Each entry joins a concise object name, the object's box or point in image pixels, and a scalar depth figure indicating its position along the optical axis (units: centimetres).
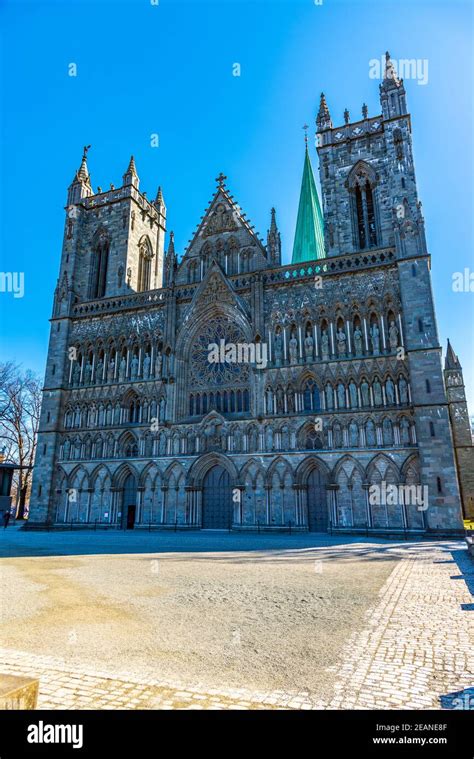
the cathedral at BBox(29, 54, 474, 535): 2727
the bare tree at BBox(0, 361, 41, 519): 4497
